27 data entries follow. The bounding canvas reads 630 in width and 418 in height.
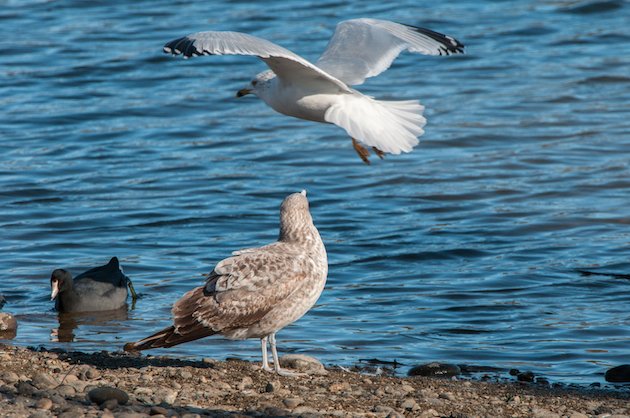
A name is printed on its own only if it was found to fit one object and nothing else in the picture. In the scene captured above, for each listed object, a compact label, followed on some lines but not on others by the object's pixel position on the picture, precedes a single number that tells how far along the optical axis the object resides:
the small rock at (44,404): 12.52
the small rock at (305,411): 13.28
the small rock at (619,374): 17.12
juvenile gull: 15.45
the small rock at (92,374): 15.05
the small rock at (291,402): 13.89
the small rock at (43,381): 13.98
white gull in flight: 17.91
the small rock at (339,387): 15.11
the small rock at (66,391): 13.55
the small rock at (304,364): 16.42
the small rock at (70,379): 14.59
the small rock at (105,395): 13.07
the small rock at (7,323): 19.37
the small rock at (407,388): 15.37
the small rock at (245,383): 14.96
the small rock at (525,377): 17.17
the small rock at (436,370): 17.27
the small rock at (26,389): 13.43
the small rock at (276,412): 13.23
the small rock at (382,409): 13.92
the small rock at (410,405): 14.18
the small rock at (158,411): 12.64
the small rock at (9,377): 14.25
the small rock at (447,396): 15.01
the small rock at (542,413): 14.42
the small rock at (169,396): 13.71
